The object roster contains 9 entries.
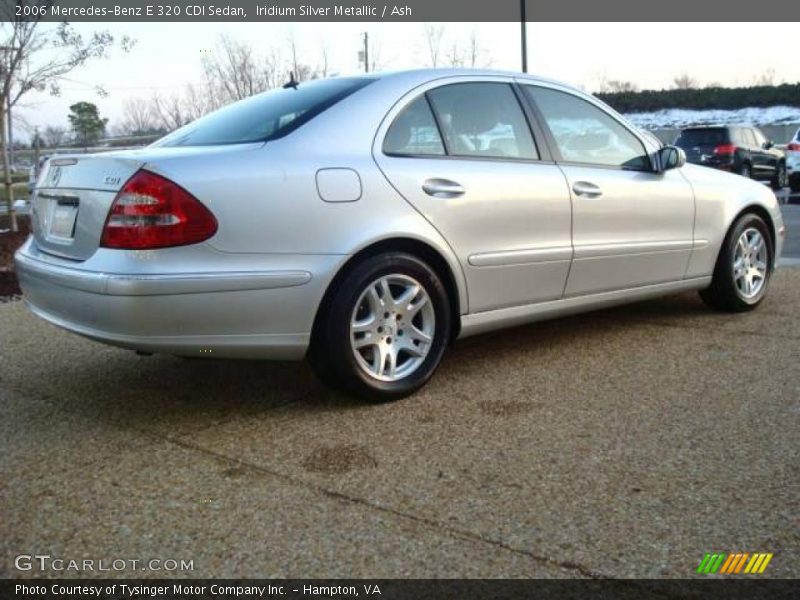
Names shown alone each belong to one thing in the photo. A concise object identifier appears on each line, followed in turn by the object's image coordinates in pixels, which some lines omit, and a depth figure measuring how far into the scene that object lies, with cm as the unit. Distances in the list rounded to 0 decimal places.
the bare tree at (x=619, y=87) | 5462
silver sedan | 322
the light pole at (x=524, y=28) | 2147
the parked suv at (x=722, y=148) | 1798
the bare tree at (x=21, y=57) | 1062
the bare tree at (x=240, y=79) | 1911
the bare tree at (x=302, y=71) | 1958
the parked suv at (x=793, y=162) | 1727
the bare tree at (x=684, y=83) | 6022
